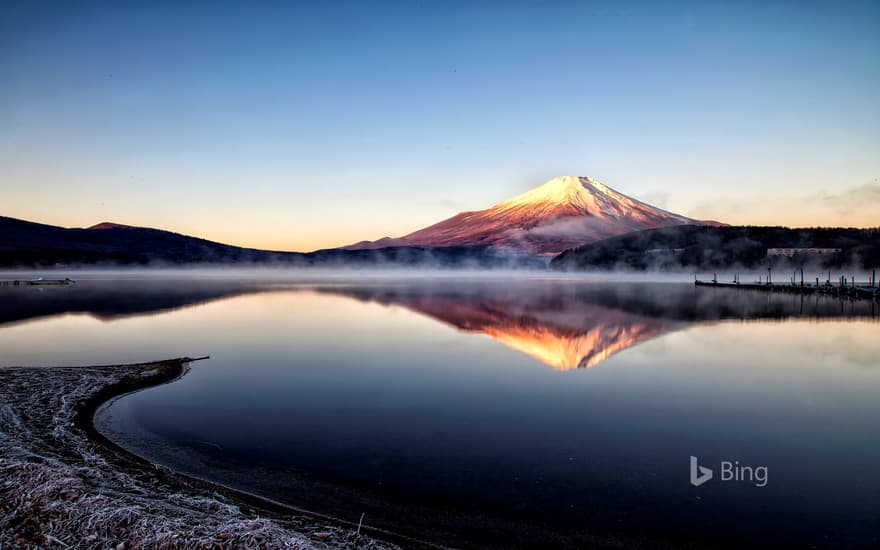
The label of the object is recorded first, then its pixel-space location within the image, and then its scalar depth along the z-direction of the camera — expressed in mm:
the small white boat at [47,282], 62297
